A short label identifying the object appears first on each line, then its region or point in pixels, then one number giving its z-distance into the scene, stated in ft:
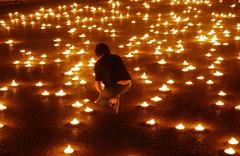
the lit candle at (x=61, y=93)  25.35
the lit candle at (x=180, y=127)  19.83
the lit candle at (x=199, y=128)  19.62
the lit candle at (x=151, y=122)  20.48
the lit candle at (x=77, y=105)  23.30
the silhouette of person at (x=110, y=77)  20.99
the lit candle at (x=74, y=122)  20.71
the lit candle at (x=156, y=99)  24.03
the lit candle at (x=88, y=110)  22.47
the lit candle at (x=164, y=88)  25.84
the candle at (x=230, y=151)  17.21
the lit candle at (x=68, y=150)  17.48
